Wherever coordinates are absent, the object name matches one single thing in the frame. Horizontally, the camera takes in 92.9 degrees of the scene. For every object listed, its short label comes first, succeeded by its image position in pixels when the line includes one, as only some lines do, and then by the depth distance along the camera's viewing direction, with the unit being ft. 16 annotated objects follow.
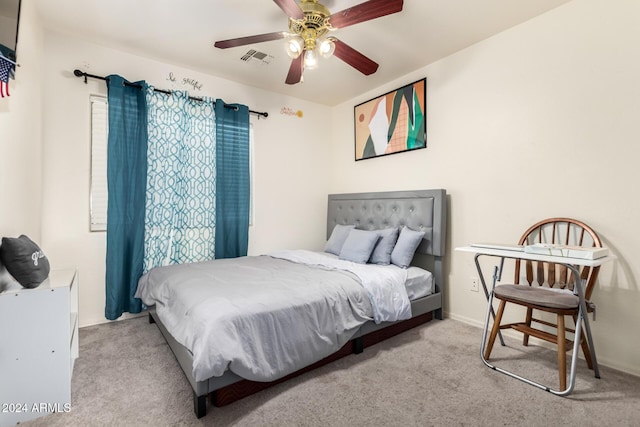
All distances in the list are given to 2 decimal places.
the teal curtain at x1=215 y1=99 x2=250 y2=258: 11.02
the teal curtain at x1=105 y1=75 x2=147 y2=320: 9.02
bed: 5.22
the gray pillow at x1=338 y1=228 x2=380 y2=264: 9.64
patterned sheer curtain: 9.79
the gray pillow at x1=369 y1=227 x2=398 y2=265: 9.57
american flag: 4.91
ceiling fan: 5.75
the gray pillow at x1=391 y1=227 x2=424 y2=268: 9.36
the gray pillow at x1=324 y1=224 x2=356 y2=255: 11.35
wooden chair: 5.92
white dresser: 4.71
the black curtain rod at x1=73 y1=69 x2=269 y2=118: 8.71
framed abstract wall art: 10.66
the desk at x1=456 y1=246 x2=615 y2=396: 5.54
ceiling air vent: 9.64
